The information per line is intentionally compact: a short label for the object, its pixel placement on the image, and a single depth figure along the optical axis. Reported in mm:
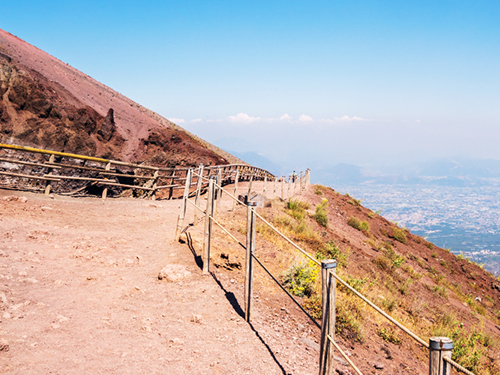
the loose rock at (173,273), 6062
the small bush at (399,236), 19969
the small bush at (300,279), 6438
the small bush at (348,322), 5598
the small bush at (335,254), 10625
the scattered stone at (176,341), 4195
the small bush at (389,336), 6188
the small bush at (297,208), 14906
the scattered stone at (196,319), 4832
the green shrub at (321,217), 16038
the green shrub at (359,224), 18984
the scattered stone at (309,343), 4786
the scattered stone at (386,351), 5474
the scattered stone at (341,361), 4627
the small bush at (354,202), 25719
